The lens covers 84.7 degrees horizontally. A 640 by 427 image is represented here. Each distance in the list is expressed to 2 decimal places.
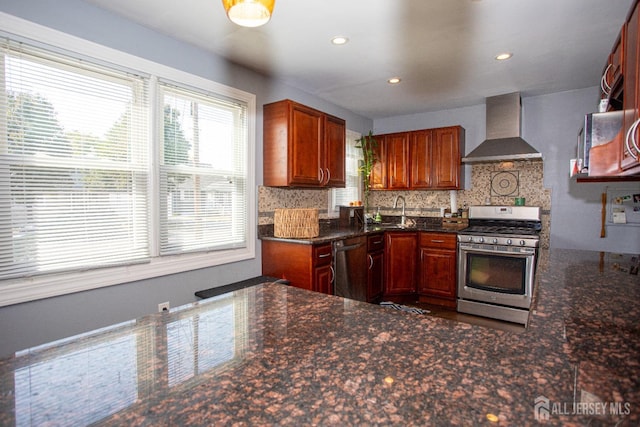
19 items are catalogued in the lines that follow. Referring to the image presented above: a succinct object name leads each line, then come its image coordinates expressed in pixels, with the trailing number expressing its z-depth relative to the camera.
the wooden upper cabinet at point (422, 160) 4.43
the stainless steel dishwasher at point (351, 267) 3.42
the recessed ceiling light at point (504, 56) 2.96
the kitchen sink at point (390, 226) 4.39
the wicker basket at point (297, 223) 3.31
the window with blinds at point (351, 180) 4.75
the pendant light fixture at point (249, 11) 1.20
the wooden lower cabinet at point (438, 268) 4.14
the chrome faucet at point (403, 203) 5.01
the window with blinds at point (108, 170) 1.98
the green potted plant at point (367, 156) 4.95
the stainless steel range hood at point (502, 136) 4.02
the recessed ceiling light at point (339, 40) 2.68
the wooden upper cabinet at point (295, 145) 3.31
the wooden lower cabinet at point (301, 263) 3.09
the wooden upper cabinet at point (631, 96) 0.99
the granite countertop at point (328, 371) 0.56
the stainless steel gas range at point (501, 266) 3.63
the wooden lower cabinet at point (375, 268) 4.04
